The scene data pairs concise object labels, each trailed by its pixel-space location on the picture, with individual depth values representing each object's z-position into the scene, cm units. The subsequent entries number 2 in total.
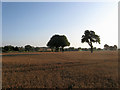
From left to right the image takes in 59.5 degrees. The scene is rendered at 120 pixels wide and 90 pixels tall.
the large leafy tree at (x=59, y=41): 5450
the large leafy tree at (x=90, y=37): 4372
